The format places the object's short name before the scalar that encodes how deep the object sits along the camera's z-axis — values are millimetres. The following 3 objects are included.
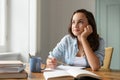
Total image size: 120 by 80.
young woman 2239
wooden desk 1655
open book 1489
